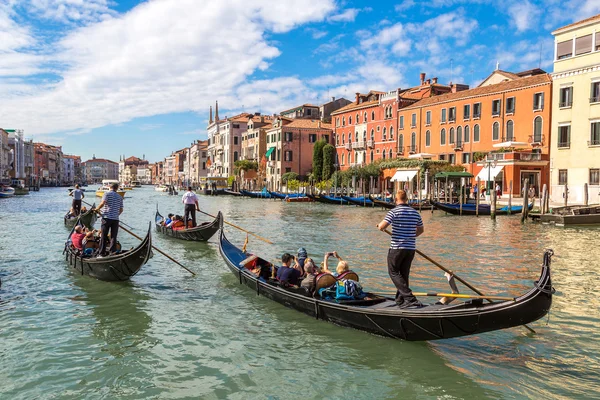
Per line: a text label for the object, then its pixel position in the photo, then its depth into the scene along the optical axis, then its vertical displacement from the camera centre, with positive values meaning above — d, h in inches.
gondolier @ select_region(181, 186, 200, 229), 504.7 -23.6
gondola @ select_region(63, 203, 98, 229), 619.0 -50.4
